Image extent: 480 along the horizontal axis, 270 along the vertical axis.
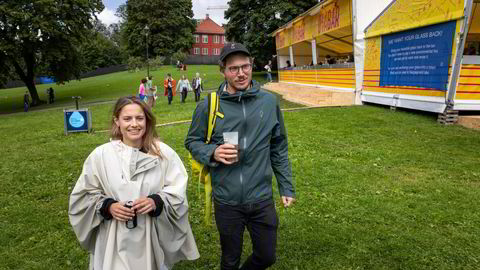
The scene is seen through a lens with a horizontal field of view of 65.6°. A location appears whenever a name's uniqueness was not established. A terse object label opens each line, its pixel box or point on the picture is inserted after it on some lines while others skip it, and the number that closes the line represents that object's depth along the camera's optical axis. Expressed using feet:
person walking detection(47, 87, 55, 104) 106.39
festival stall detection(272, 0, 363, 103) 52.54
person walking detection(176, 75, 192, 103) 73.15
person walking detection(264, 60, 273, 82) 110.50
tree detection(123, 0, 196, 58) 208.23
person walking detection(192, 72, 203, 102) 72.73
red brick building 299.38
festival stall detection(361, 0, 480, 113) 32.96
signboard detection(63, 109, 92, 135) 41.70
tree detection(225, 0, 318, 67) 112.37
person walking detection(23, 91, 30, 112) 92.44
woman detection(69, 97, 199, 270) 8.16
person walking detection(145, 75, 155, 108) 61.37
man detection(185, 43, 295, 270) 9.25
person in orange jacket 71.20
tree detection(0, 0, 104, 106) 87.51
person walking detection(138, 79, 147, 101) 63.95
